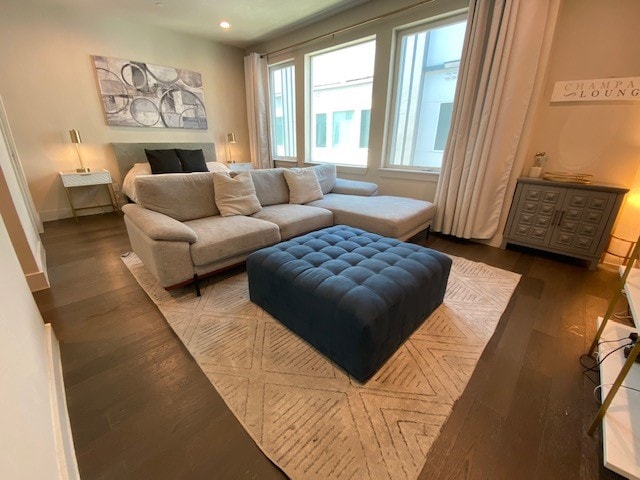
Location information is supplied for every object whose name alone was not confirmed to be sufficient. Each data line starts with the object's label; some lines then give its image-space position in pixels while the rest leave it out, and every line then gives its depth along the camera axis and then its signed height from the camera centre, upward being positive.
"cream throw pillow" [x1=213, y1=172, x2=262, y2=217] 2.45 -0.47
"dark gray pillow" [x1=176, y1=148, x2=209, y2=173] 4.07 -0.29
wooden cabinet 2.22 -0.57
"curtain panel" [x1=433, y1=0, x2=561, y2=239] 2.29 +0.36
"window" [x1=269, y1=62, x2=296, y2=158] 4.63 +0.56
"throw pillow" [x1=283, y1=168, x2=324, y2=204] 2.98 -0.45
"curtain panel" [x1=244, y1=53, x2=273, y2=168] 4.67 +0.60
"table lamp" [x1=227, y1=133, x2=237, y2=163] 4.92 +0.05
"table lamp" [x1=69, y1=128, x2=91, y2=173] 3.40 -0.03
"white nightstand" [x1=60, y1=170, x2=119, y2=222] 3.37 -0.49
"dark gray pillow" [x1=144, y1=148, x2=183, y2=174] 3.80 -0.28
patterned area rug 0.99 -1.06
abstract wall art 3.69 +0.65
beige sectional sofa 1.80 -0.63
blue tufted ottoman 1.21 -0.70
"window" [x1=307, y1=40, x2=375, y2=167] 3.75 +0.59
